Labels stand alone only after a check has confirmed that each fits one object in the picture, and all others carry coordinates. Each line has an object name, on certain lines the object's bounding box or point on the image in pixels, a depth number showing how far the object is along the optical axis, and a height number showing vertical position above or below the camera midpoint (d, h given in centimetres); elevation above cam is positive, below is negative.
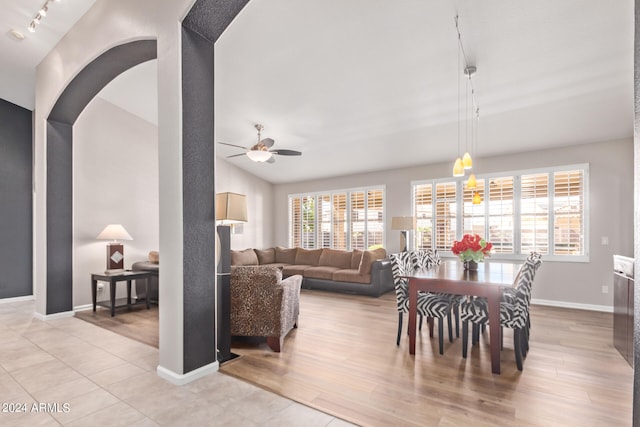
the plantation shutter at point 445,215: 657 -7
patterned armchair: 337 -96
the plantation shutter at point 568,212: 533 -1
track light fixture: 359 +223
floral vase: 378 -63
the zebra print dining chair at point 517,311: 300 -96
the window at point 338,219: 778 -20
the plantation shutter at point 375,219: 765 -17
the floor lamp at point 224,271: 318 -59
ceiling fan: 518 +98
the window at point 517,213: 538 -2
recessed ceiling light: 414 +229
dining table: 290 -71
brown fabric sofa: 632 -122
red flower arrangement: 368 -42
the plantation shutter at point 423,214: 687 -5
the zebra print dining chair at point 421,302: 331 -95
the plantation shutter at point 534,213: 561 -2
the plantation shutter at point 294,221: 916 -26
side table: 490 -104
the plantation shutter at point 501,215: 593 -6
